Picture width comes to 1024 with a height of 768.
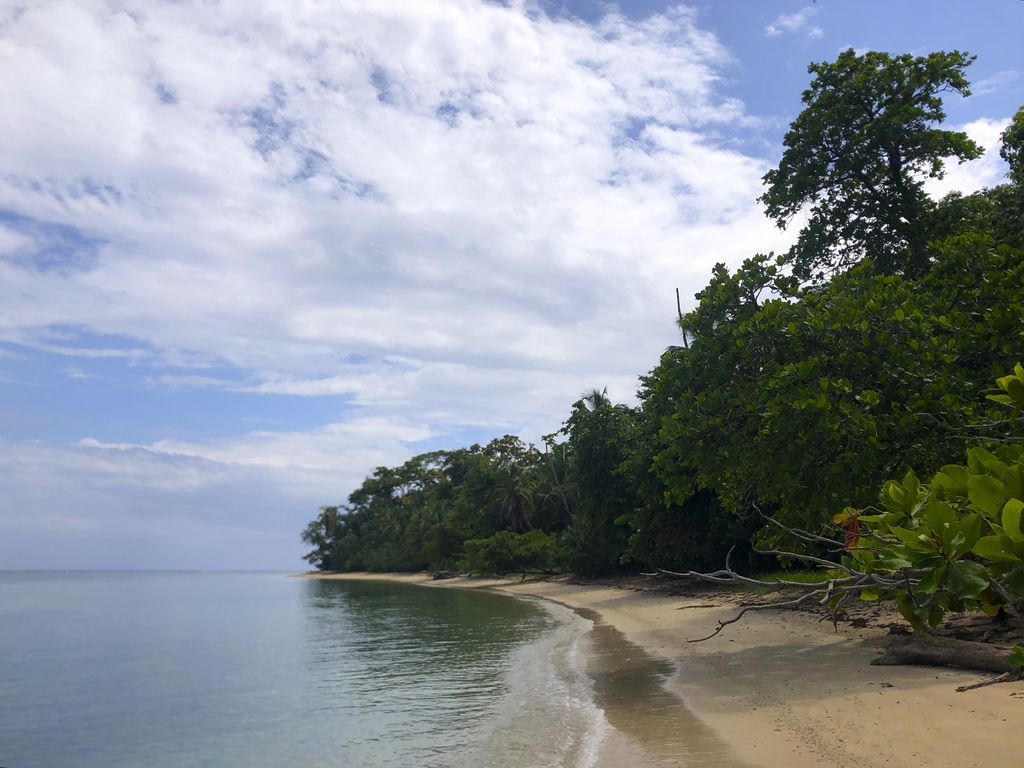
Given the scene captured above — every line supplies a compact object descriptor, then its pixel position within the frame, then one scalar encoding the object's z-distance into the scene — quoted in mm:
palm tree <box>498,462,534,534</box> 54906
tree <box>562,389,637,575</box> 35562
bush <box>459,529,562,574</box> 47406
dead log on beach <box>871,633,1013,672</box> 8688
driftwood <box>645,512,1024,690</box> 8438
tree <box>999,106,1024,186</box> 16488
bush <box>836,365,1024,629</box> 2508
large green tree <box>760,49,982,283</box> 18078
